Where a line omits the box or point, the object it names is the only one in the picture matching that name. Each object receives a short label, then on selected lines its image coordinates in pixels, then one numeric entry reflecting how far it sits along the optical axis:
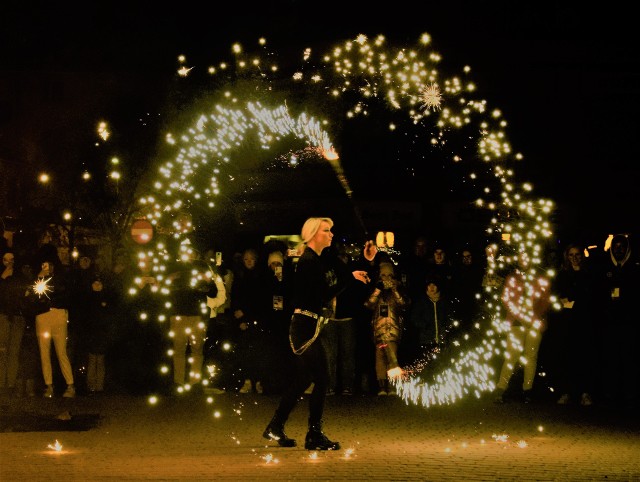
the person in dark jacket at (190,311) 13.44
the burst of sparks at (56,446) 8.95
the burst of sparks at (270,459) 8.19
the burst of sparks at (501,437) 9.56
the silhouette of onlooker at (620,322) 12.61
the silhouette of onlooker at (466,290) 13.48
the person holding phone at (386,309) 13.29
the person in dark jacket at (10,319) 13.30
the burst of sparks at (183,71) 13.33
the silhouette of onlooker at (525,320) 12.77
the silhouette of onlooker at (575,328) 12.82
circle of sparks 12.45
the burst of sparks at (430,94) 12.42
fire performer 8.91
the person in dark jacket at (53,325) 13.38
